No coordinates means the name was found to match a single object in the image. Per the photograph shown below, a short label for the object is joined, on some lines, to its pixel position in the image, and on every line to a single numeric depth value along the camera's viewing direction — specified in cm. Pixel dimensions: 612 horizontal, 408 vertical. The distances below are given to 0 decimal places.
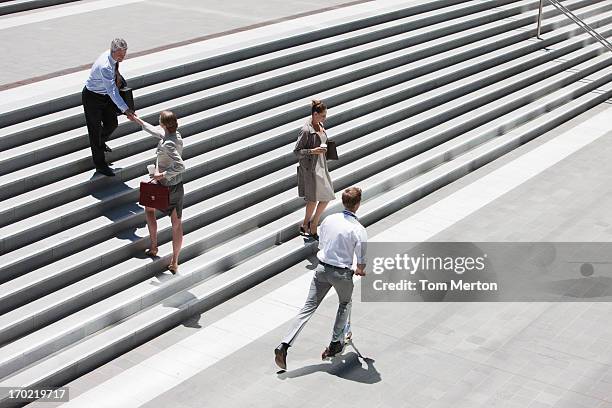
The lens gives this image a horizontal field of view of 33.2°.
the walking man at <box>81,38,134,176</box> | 1134
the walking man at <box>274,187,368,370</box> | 946
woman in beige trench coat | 1181
